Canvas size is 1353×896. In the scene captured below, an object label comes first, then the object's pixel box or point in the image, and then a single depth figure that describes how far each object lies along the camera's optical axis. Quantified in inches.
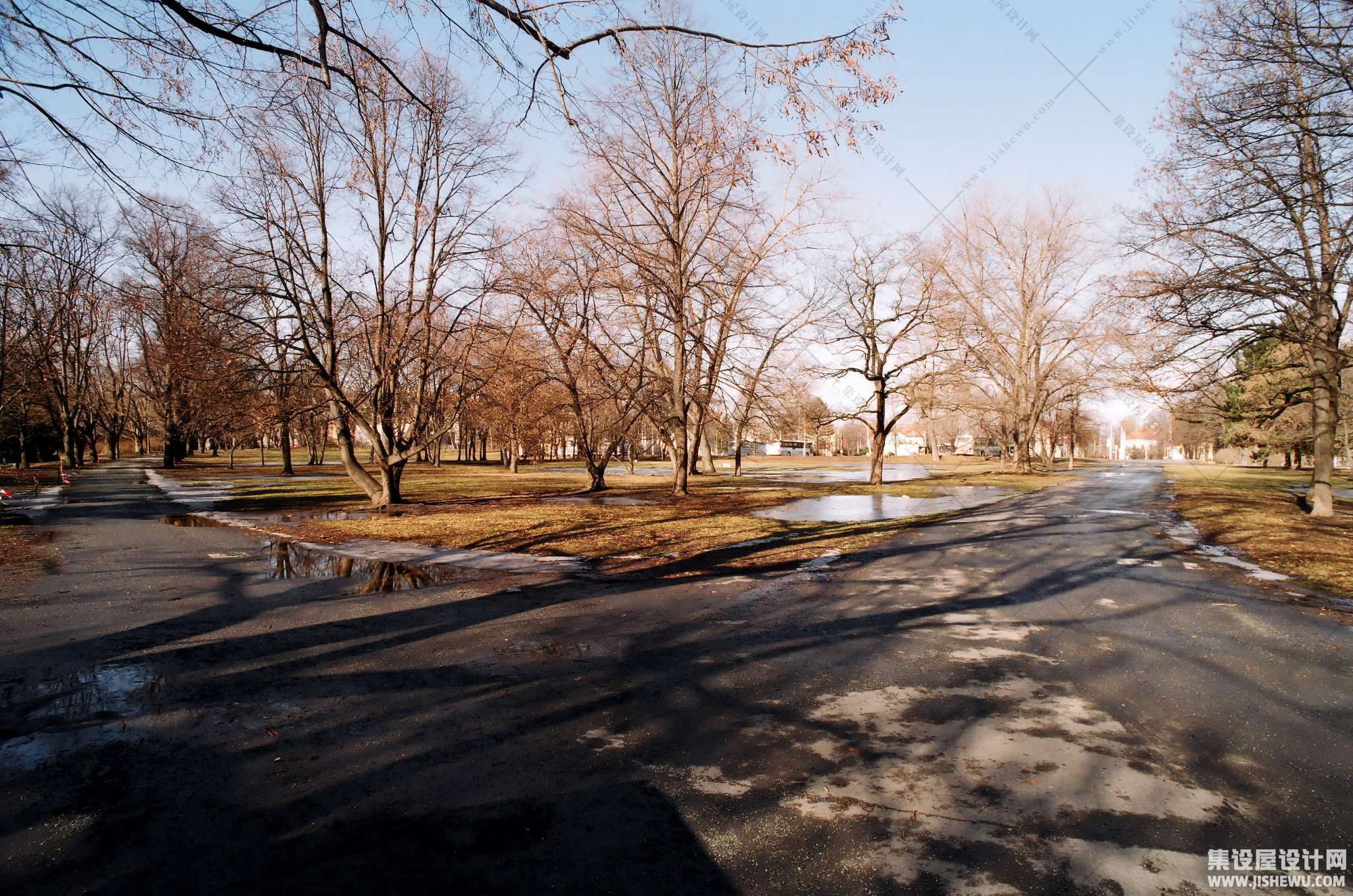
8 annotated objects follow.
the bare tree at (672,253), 807.7
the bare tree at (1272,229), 455.2
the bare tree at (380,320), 658.8
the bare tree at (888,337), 1138.7
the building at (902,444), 4640.8
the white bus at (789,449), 4444.9
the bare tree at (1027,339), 1507.1
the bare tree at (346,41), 190.5
